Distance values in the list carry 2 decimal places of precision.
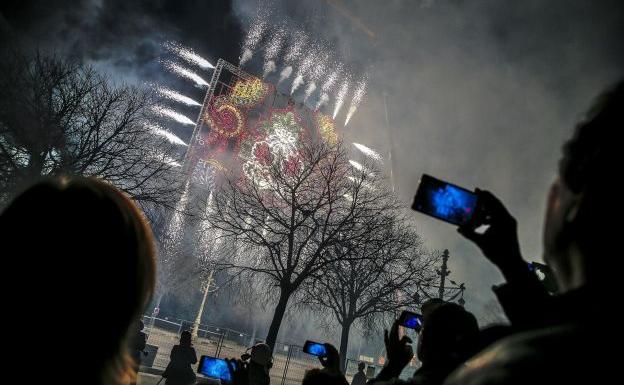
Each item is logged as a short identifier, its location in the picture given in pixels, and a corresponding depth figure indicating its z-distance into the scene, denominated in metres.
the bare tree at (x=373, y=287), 20.94
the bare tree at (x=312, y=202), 16.08
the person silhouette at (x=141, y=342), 9.66
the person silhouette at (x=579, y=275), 0.64
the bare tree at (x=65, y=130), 14.31
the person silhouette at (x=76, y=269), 0.84
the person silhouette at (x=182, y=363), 9.34
